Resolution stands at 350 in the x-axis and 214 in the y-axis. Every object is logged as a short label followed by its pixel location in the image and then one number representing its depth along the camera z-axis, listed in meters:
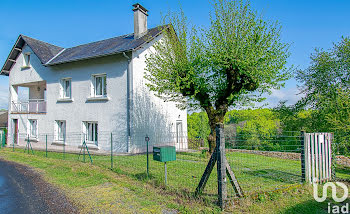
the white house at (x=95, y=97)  13.52
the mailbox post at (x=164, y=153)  6.33
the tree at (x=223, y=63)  9.70
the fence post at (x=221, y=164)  4.64
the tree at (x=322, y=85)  13.80
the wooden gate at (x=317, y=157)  6.20
